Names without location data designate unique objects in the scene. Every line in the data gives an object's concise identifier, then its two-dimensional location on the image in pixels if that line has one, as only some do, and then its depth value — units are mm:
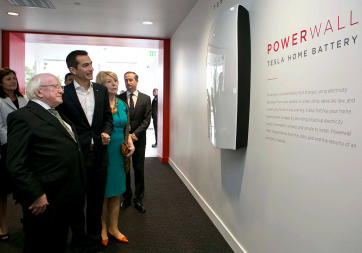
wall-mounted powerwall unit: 2045
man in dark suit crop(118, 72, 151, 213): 3445
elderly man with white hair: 1518
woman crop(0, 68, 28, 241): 2548
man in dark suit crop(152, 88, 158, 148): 7945
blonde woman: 2441
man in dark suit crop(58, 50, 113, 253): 2125
